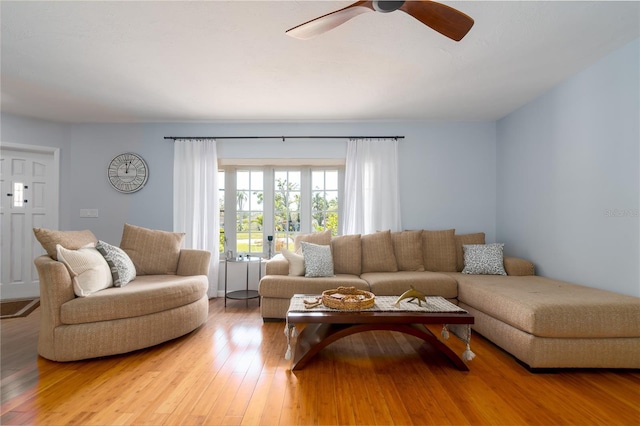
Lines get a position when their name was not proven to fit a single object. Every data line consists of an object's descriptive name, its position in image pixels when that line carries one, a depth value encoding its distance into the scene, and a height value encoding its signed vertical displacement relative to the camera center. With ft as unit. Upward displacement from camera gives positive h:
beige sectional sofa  7.51 -2.26
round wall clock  15.23 +1.97
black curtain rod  14.99 +3.59
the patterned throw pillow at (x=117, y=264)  9.62 -1.50
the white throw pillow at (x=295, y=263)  12.10 -1.78
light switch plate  15.23 +0.10
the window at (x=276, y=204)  15.78 +0.53
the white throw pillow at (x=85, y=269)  8.37 -1.47
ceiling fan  5.57 +3.55
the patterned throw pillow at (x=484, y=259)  12.23 -1.66
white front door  14.35 +0.28
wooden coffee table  7.59 -2.46
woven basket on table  8.05 -2.13
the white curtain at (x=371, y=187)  14.88 +1.29
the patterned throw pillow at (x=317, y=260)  12.00 -1.69
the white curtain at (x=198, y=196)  14.78 +0.85
